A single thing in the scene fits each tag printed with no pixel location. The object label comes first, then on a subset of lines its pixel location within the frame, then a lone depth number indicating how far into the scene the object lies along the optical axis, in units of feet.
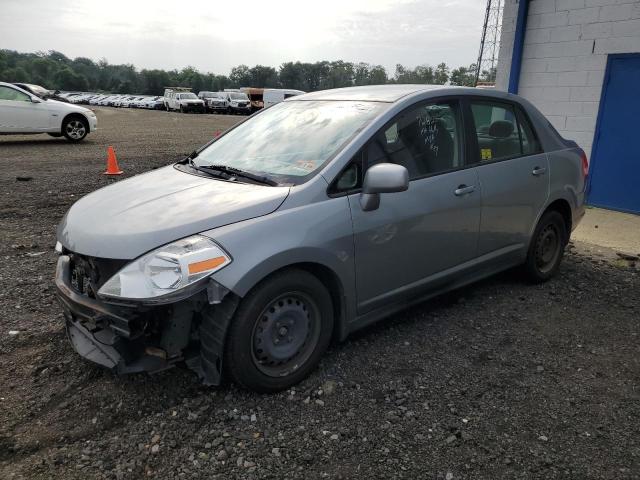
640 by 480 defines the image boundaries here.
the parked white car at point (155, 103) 167.95
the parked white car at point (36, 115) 42.83
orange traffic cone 31.89
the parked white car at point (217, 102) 136.15
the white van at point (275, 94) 114.71
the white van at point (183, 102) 138.47
